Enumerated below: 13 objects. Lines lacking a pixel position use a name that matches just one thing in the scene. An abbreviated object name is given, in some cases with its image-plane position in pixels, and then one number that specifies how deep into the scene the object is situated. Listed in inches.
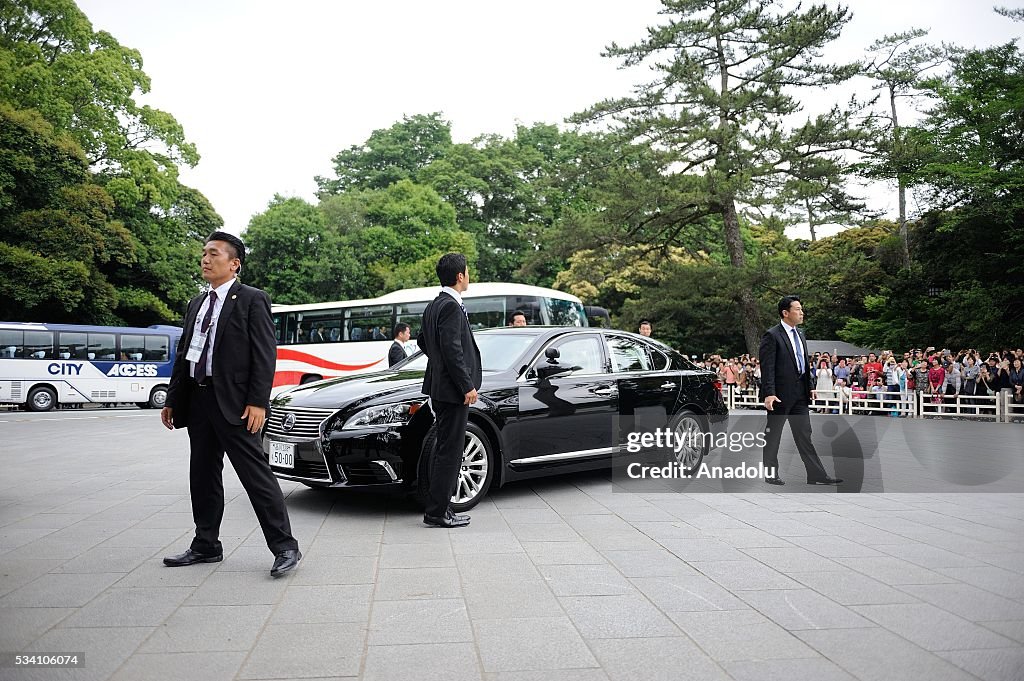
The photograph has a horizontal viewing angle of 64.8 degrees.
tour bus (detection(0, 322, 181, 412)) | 979.3
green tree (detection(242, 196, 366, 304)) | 1680.6
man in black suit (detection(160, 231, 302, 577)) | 180.1
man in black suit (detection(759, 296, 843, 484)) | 311.3
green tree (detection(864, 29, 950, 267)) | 1005.8
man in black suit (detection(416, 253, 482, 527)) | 225.3
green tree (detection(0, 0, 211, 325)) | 1189.7
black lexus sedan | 242.4
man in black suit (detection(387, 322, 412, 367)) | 478.9
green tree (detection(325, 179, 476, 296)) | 1717.5
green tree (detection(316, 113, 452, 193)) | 2431.1
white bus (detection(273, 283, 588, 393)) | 860.6
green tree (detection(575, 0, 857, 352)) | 1034.7
